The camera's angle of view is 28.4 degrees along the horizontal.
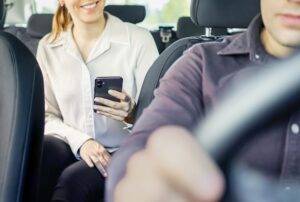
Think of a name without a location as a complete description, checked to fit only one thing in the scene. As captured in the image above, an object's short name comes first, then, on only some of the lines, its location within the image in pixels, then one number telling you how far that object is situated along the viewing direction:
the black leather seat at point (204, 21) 1.62
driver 0.54
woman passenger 1.83
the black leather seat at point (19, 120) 1.39
